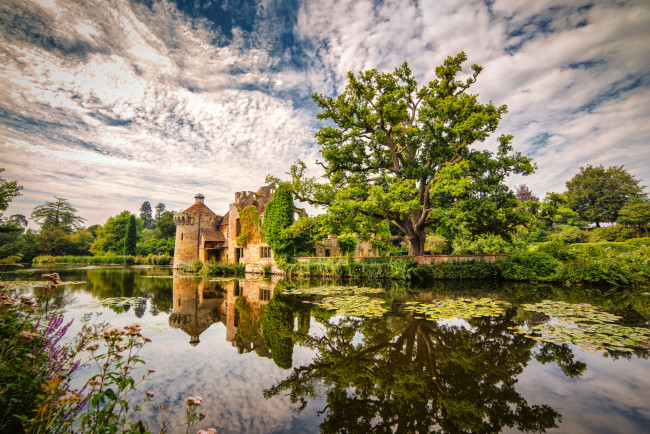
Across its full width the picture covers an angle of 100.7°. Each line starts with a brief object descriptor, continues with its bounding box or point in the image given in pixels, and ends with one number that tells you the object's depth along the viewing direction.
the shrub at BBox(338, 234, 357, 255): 29.27
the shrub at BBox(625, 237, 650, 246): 19.80
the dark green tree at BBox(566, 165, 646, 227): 35.88
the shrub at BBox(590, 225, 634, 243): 26.83
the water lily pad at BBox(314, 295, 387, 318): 7.85
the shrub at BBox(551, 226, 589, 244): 29.53
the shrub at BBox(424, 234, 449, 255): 28.81
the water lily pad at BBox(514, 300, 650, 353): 5.06
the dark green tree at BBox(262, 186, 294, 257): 23.19
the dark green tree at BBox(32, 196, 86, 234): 50.47
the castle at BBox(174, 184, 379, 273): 27.44
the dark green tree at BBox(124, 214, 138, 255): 44.22
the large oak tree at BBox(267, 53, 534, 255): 14.48
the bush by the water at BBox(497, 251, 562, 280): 15.20
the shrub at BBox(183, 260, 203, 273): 25.04
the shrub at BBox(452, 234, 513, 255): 25.88
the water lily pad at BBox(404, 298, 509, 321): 7.36
